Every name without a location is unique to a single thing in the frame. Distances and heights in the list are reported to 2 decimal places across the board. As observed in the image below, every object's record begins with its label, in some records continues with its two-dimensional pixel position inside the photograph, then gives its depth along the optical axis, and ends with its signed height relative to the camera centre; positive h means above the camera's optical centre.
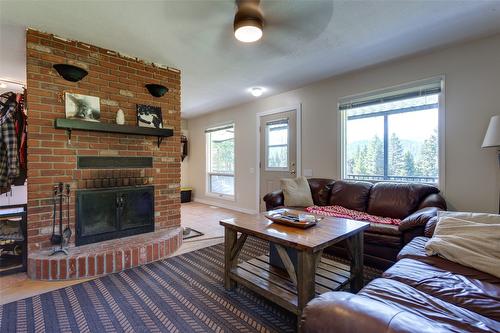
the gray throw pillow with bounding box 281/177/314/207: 3.43 -0.39
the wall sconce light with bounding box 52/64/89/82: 2.38 +0.93
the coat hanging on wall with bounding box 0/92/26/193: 2.39 +0.25
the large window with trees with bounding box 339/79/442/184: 2.95 +0.41
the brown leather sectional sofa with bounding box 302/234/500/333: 0.75 -0.65
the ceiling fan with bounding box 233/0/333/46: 1.87 +1.31
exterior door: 4.33 +0.30
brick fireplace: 2.33 +0.15
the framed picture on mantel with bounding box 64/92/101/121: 2.49 +0.62
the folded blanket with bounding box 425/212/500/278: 1.50 -0.51
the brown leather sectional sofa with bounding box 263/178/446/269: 2.29 -0.47
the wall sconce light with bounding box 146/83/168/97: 3.03 +0.96
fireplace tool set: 2.39 -0.50
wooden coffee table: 1.57 -0.74
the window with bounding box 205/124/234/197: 5.73 +0.13
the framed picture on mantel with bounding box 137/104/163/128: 2.99 +0.62
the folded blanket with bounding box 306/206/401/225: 2.68 -0.59
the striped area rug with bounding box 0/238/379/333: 1.63 -1.07
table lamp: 2.21 +0.29
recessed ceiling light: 4.25 +1.33
